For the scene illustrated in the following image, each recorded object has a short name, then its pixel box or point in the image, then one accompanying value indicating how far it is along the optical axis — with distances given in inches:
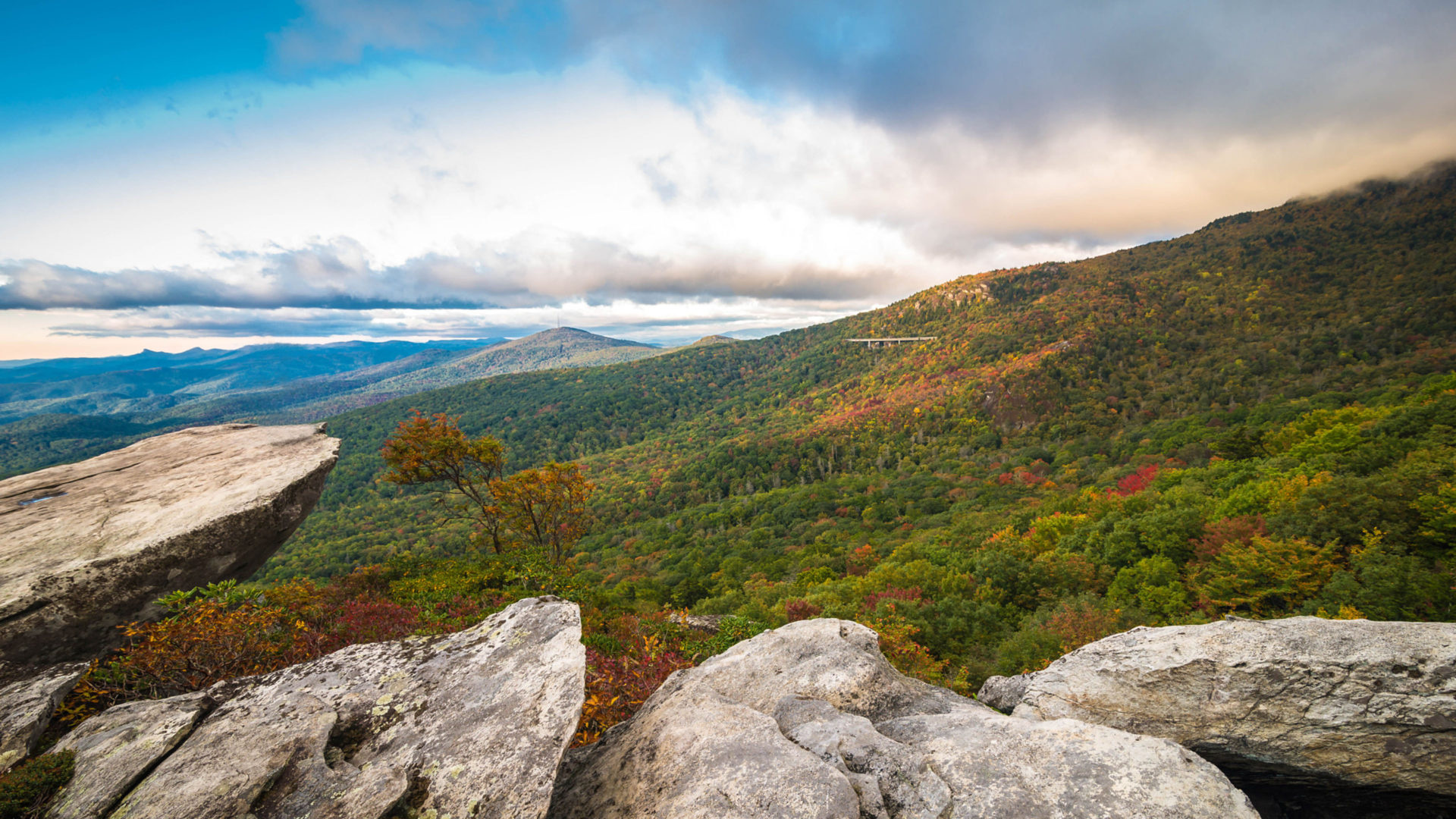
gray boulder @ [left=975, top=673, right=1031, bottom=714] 415.8
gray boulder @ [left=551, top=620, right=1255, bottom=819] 218.8
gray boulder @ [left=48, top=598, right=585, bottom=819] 214.8
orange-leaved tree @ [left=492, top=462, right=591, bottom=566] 1029.2
